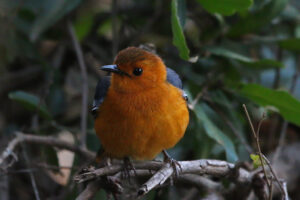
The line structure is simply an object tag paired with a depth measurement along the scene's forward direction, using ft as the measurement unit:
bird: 23.09
